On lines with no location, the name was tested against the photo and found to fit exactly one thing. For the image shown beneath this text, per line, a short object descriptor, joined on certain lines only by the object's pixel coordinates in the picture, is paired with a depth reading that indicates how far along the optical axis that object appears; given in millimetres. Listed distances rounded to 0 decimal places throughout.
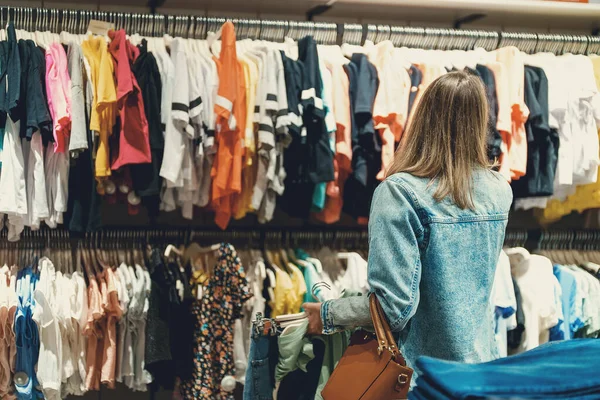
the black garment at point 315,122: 3355
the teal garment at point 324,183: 3393
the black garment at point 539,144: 3648
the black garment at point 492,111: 3455
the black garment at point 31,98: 3088
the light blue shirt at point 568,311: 3684
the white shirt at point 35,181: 3172
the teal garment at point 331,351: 2650
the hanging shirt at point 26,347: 3139
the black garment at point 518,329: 3625
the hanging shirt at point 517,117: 3582
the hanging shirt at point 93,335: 3254
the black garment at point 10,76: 3062
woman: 1873
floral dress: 3191
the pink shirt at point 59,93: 3119
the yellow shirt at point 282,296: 3459
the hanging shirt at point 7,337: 3139
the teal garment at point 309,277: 3496
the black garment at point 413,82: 3562
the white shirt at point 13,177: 3084
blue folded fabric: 1082
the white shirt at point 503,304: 3494
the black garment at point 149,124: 3252
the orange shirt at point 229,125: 3250
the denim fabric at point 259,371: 2504
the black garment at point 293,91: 3320
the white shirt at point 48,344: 3145
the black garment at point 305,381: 2717
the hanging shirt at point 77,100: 3104
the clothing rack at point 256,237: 3545
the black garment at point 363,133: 3451
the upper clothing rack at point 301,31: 3472
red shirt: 3148
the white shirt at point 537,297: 3600
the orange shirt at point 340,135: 3465
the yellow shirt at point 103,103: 3148
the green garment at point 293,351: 2459
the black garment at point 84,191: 3230
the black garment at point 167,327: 3285
